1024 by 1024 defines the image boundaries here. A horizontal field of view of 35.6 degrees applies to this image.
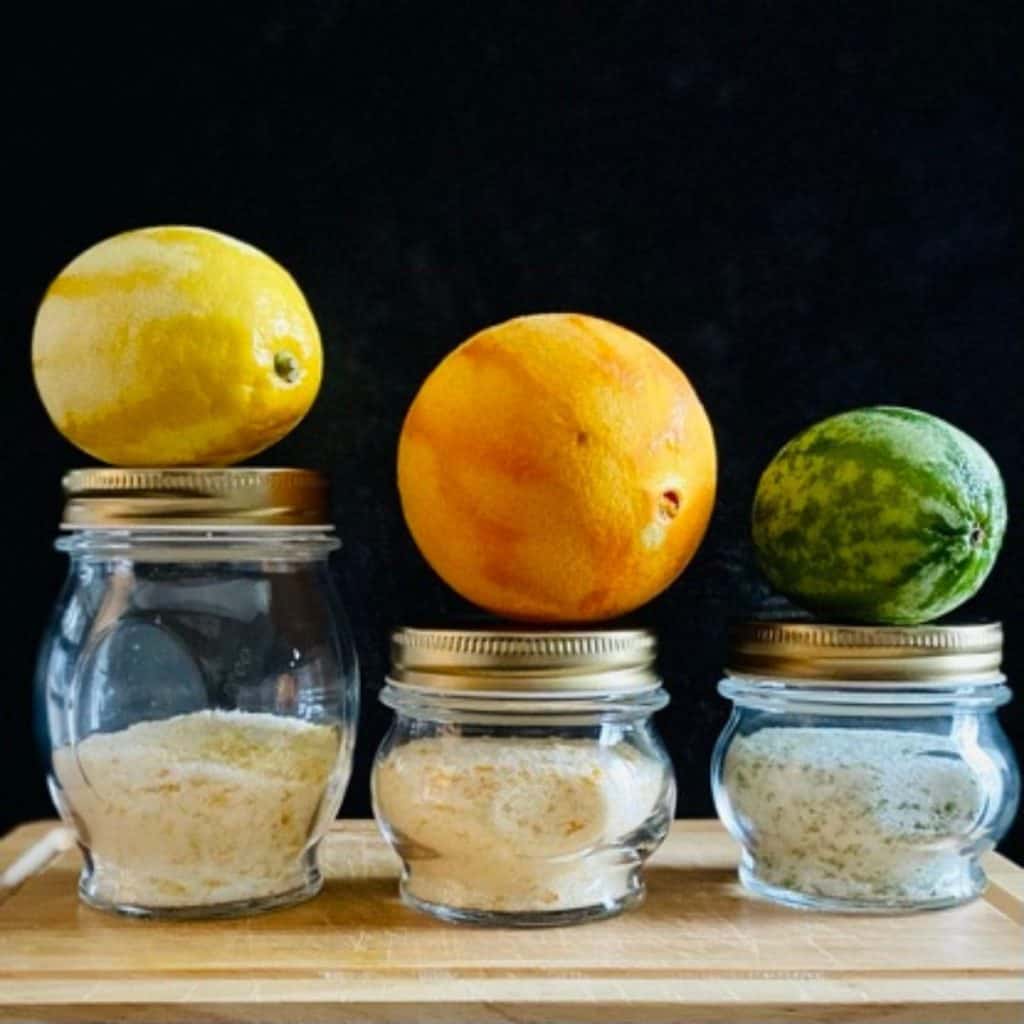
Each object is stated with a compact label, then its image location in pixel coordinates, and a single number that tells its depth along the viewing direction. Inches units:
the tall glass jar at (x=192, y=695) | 31.2
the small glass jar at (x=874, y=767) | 31.6
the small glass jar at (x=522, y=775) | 30.2
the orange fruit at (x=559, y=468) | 30.6
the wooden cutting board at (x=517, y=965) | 26.3
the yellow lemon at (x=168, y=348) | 31.5
